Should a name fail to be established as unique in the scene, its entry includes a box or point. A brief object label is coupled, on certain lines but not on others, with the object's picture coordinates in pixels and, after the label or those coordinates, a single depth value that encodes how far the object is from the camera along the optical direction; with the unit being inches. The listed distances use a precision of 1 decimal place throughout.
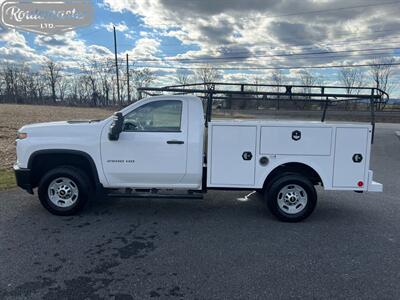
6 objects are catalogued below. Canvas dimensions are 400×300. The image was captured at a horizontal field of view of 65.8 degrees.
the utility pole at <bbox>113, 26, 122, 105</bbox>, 1511.2
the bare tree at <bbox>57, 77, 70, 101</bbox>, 3720.5
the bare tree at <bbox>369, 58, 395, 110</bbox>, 2451.0
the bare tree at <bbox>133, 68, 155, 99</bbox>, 2461.9
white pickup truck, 187.0
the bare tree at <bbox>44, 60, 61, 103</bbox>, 3578.0
